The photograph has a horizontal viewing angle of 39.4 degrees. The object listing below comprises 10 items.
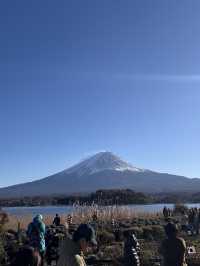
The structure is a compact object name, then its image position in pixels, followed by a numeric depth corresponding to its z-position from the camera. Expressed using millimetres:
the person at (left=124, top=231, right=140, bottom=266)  4524
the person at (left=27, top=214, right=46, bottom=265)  5418
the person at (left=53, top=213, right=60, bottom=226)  9512
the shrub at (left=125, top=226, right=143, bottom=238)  9398
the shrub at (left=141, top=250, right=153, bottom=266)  5882
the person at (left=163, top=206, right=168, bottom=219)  13311
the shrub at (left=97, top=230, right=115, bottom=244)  8679
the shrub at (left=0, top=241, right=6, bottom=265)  5271
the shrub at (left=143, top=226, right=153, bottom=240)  9376
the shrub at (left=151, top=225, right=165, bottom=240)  9306
